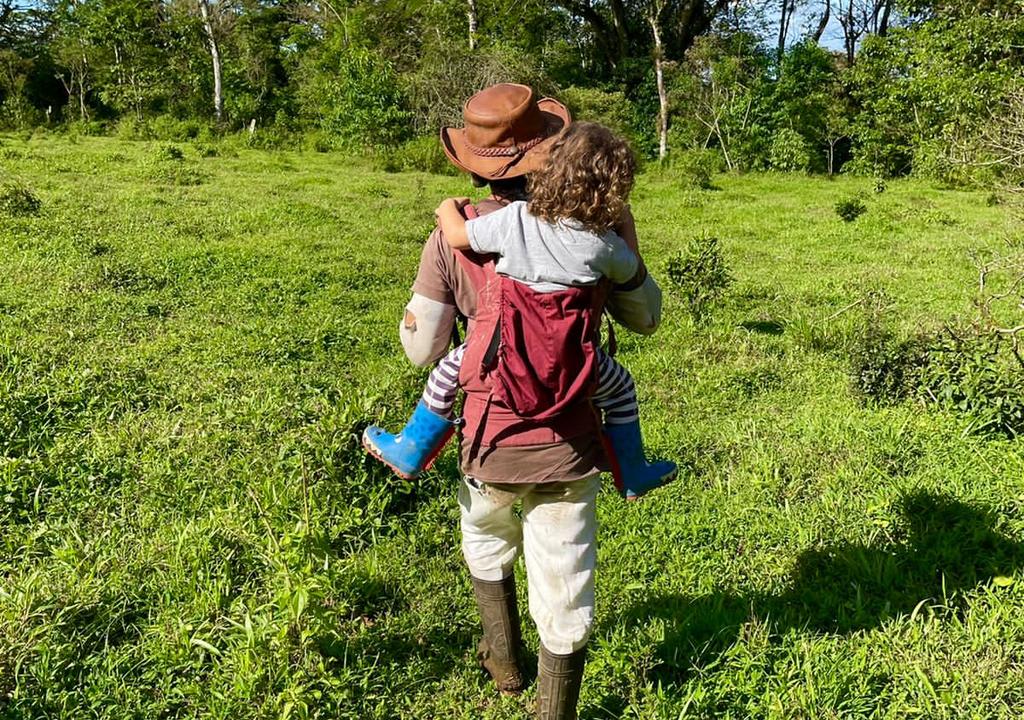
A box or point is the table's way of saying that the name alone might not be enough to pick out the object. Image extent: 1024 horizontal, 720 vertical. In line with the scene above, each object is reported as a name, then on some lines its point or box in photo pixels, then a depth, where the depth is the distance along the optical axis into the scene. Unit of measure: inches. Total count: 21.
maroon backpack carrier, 72.1
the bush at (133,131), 783.5
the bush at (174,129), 807.3
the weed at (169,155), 557.3
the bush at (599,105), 816.3
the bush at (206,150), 643.5
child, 68.9
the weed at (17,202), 330.6
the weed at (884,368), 187.2
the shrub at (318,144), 791.1
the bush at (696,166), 594.1
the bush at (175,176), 470.0
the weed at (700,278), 258.1
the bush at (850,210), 449.1
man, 75.9
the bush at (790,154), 774.5
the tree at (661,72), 792.9
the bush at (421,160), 653.3
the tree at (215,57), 889.5
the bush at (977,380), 161.2
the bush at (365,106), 732.0
